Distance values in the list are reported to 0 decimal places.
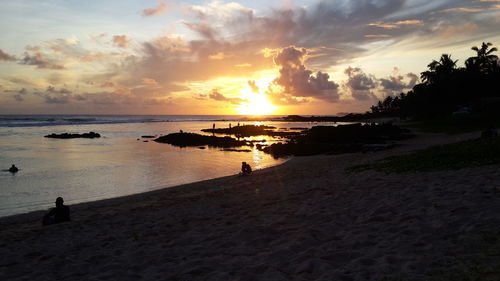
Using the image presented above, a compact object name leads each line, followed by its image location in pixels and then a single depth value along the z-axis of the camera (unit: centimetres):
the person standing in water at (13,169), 2484
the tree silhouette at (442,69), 7631
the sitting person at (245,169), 2156
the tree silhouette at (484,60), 7362
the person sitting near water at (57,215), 1197
